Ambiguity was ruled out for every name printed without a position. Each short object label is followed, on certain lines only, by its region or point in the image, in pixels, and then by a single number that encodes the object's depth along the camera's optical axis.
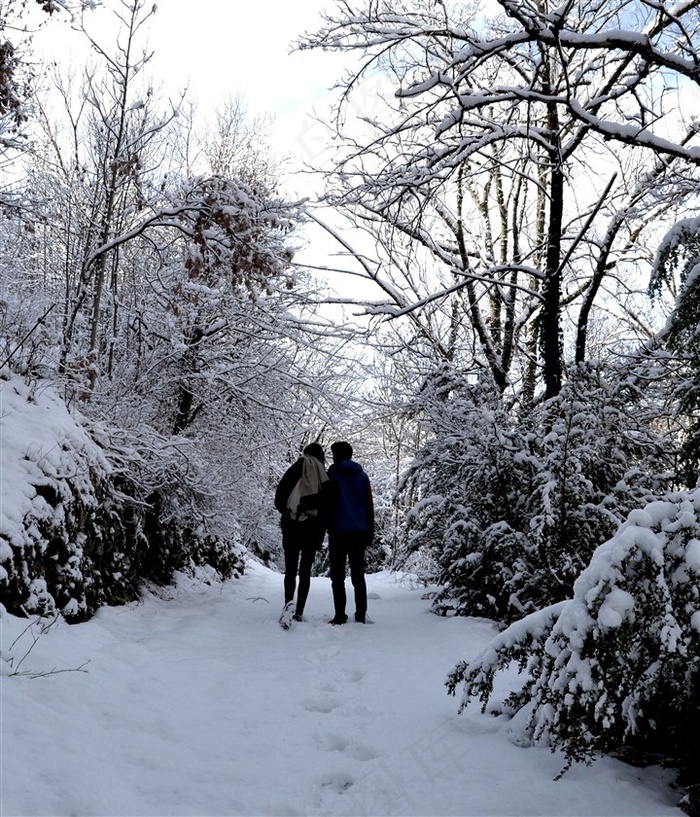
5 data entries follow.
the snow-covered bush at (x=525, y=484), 5.32
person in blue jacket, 6.70
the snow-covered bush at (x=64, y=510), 4.36
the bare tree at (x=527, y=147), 5.70
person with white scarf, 6.72
